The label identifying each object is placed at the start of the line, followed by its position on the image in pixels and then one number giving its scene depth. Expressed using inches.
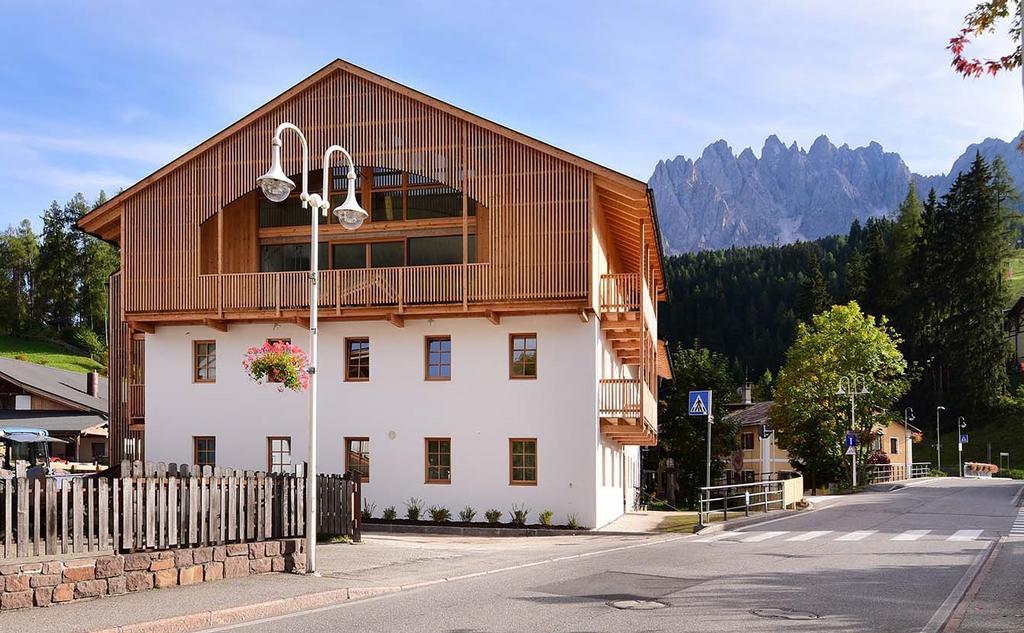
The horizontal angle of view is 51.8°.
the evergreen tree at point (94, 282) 4345.5
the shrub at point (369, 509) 1096.2
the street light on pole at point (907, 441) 3176.7
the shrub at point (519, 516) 1045.8
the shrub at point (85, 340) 4174.0
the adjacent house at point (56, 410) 1994.3
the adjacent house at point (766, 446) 3026.6
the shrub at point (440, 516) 1067.9
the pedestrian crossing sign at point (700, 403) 1014.0
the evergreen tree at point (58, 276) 4355.3
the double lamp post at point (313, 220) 559.2
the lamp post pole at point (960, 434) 3115.2
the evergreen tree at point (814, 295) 4158.5
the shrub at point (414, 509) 1076.5
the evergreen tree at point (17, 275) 4261.8
